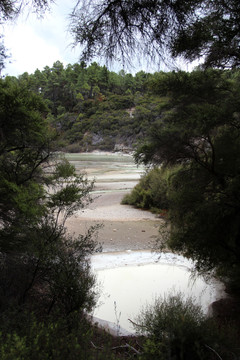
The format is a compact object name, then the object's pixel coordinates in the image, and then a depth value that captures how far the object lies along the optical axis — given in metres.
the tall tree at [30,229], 4.16
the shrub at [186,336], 2.69
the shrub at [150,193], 14.07
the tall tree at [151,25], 2.61
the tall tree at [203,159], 4.31
